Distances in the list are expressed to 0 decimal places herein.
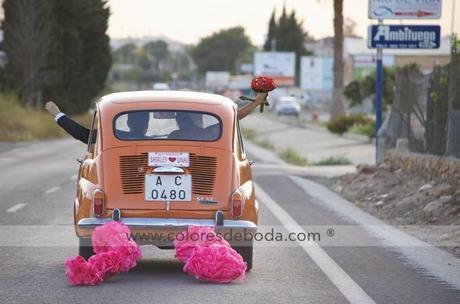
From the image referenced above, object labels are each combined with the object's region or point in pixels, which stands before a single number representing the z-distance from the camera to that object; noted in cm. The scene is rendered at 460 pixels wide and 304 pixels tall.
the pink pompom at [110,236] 1057
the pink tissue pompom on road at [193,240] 1072
